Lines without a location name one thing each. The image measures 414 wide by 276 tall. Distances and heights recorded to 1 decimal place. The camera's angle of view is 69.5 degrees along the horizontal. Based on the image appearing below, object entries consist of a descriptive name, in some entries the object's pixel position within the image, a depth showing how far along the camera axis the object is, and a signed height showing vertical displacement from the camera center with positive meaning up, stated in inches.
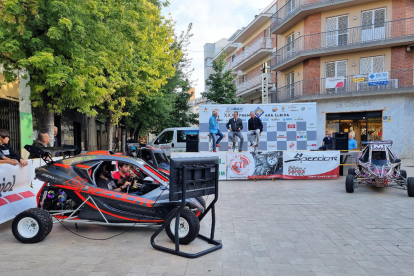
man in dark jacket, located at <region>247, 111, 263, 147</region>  490.9 +6.9
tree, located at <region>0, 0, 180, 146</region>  309.7 +101.9
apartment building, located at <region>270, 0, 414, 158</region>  791.1 +185.4
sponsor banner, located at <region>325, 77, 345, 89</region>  844.6 +136.1
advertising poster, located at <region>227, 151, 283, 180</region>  451.5 -52.8
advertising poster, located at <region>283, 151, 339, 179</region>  453.1 -52.3
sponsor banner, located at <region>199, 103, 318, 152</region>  565.0 +12.0
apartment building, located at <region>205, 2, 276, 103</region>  1149.1 +313.9
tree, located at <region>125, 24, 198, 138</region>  802.8 +66.9
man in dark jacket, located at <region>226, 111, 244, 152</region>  495.8 +5.5
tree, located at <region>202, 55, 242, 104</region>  1062.4 +156.3
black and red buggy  188.1 -48.1
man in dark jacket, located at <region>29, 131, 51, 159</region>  303.0 -9.2
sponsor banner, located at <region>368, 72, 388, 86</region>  790.5 +136.6
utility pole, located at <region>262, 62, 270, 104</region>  649.2 +100.1
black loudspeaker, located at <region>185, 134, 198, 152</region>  523.8 -24.0
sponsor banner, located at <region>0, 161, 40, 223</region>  213.9 -46.1
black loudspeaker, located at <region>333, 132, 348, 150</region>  504.1 -18.9
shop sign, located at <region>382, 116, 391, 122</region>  805.5 +30.1
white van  670.5 -19.3
